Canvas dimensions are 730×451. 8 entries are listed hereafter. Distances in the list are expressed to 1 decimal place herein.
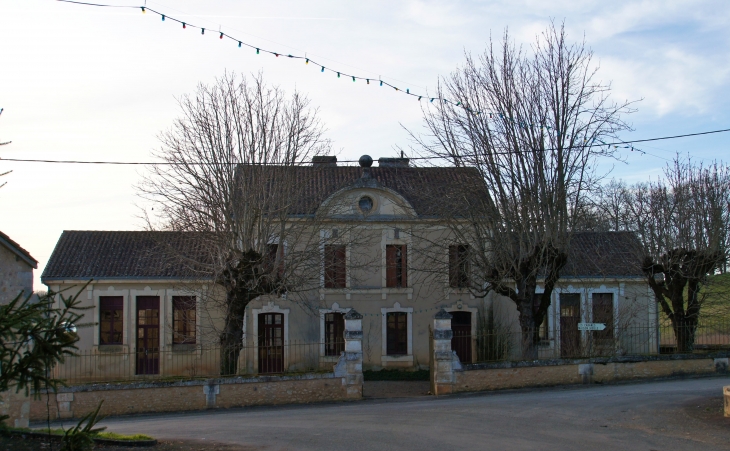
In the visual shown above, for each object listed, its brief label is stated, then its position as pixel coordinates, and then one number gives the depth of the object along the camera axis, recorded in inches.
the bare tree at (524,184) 776.9
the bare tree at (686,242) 900.6
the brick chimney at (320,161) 939.3
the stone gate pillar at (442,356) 740.0
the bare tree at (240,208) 780.6
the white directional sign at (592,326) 785.6
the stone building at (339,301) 961.5
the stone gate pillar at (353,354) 724.0
